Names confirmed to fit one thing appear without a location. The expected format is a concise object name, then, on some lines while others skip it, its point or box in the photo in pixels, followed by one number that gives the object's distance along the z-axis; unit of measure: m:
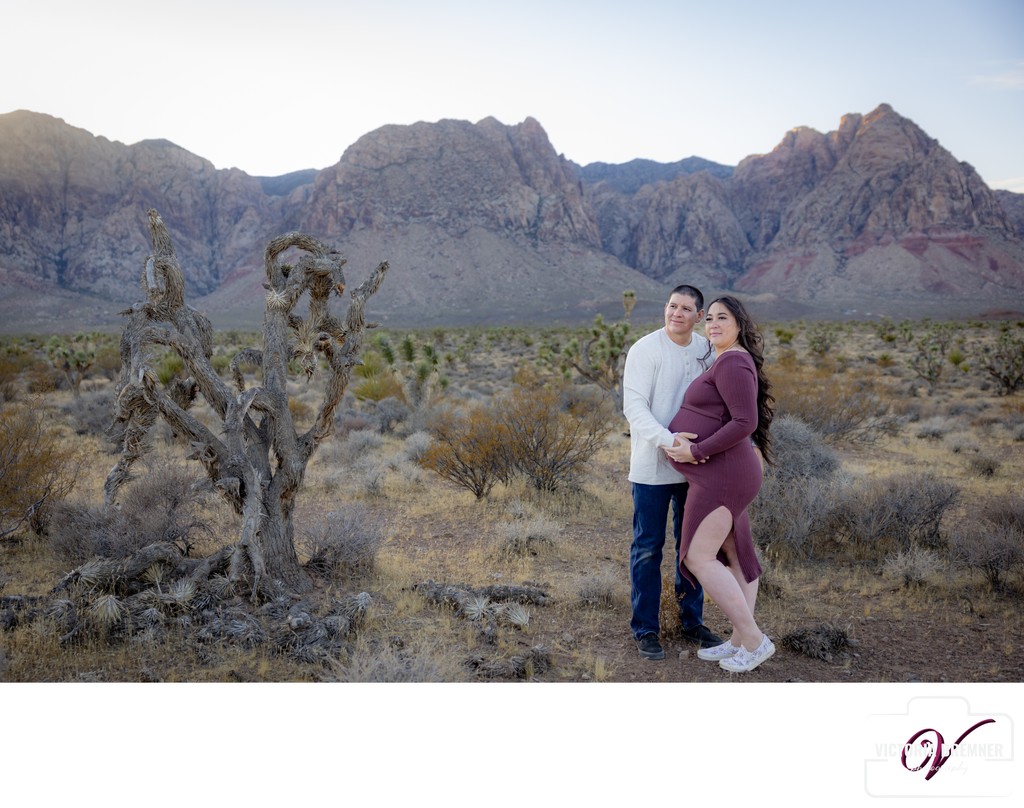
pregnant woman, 3.71
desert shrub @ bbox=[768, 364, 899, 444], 12.59
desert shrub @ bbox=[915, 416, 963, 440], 14.03
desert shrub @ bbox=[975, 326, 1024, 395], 19.83
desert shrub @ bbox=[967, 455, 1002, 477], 10.54
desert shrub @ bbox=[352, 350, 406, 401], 16.56
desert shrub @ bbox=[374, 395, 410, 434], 15.19
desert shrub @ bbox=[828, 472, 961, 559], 6.70
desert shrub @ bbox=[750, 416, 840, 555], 6.67
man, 4.01
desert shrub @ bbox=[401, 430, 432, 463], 11.57
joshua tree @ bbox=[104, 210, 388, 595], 4.64
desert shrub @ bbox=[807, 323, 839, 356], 32.16
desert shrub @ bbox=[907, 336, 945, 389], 22.15
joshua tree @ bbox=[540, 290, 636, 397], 16.83
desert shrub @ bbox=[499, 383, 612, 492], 9.33
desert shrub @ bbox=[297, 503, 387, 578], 5.87
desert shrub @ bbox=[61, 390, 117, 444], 14.17
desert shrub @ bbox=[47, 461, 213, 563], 5.64
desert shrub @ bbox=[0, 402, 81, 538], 6.37
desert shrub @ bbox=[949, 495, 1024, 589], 5.59
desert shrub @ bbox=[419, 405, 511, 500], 9.14
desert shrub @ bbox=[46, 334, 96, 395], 20.20
